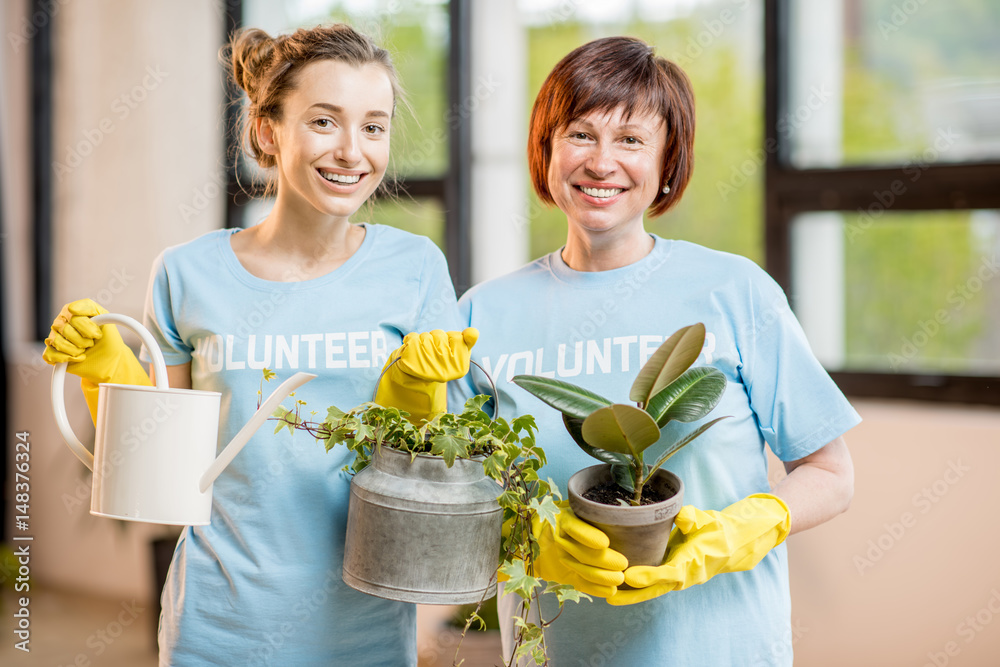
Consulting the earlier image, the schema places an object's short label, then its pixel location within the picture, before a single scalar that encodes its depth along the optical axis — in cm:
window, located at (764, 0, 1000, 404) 220
